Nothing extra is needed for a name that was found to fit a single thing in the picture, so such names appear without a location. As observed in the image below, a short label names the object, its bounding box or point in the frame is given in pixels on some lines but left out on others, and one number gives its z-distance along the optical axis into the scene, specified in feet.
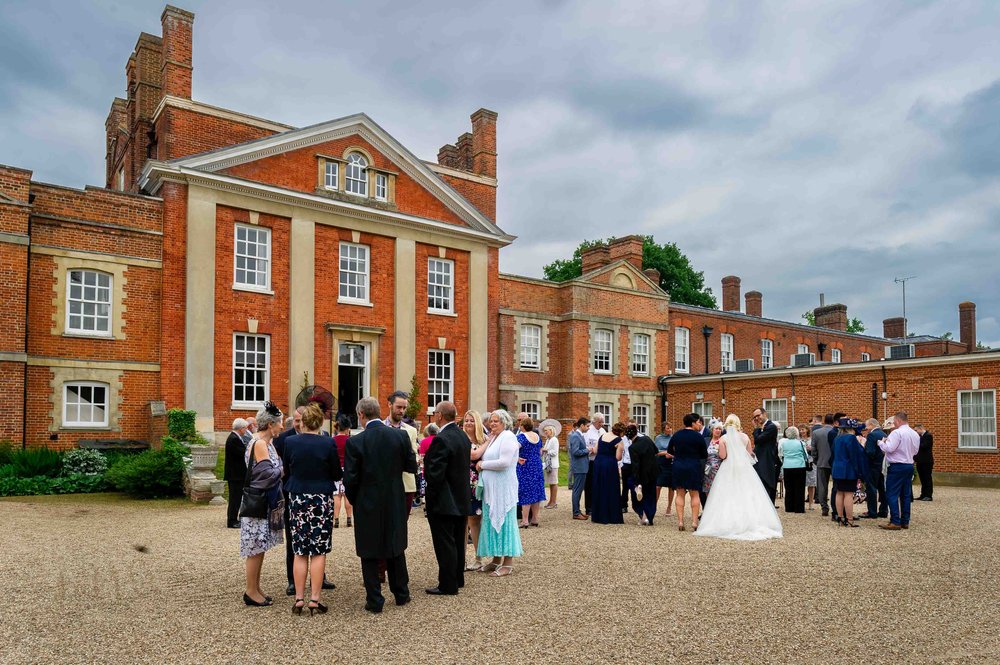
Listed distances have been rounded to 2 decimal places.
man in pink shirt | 41.01
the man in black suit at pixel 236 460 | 37.70
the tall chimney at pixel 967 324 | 128.26
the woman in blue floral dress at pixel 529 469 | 39.32
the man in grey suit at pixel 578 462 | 46.14
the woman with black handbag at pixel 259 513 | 23.68
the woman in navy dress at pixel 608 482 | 43.55
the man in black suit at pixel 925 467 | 58.90
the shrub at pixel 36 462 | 56.03
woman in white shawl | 28.37
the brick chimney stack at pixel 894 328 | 163.22
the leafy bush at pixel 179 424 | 63.26
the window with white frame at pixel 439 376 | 85.71
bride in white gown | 39.04
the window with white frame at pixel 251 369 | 72.90
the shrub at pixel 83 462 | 58.34
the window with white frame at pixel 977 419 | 76.69
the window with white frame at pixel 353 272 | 80.38
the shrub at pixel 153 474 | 52.95
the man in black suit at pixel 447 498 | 25.43
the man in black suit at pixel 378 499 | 23.59
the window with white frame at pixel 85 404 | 65.10
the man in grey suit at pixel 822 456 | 49.21
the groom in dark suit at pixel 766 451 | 46.91
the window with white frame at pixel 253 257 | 74.13
